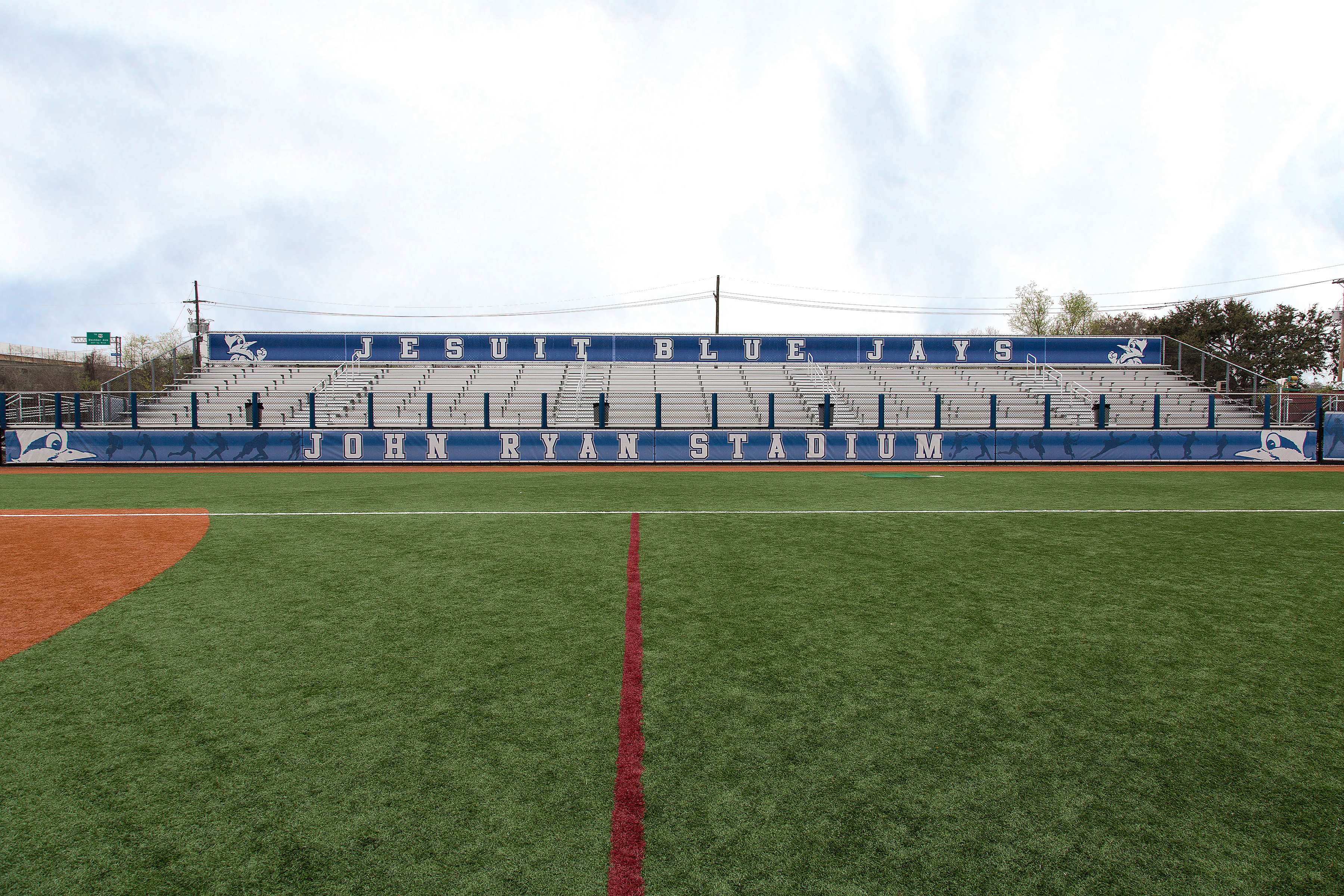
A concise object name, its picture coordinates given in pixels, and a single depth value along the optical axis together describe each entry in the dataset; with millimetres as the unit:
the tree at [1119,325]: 68812
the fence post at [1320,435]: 17922
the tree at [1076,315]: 68500
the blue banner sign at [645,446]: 17969
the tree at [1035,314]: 68938
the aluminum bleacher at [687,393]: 23656
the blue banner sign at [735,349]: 30984
